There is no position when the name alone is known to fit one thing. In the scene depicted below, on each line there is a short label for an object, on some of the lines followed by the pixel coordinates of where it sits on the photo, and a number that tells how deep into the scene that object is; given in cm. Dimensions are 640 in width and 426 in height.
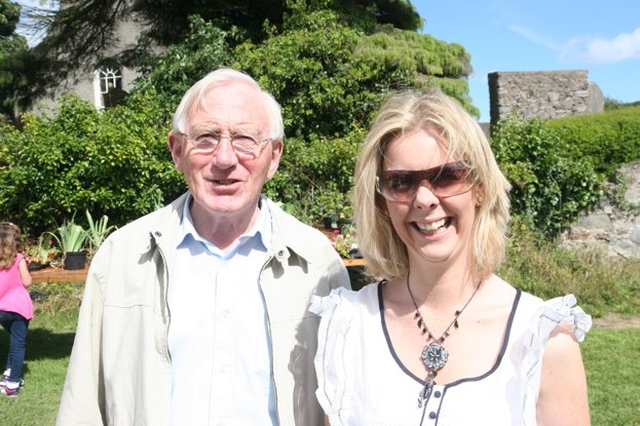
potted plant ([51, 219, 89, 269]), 628
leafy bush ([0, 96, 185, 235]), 884
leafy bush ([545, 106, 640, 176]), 977
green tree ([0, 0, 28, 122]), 1235
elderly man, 202
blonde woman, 169
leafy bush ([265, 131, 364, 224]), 962
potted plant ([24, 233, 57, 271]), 663
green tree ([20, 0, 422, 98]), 1170
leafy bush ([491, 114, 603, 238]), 957
